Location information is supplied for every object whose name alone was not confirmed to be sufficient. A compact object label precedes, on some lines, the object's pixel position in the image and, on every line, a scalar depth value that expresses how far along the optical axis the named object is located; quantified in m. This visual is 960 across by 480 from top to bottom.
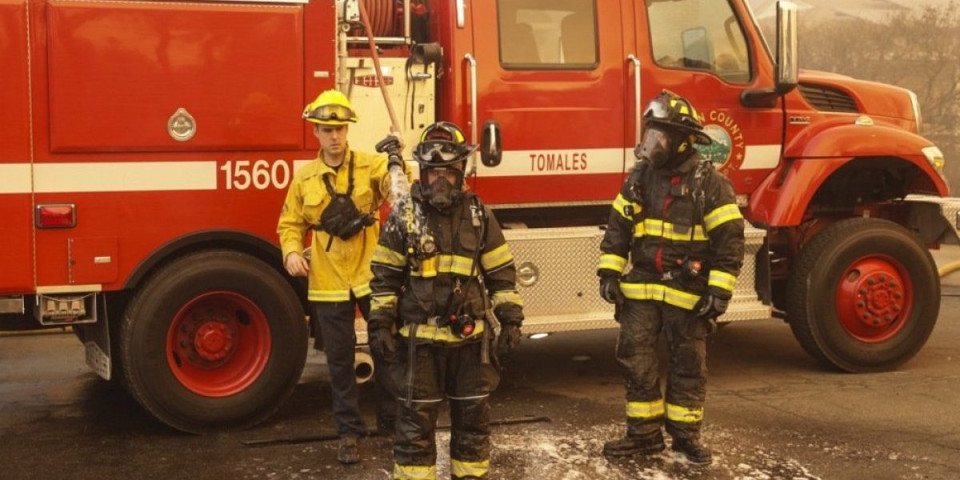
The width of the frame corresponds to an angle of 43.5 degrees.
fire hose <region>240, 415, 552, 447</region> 5.95
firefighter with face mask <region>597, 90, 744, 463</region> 5.58
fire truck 5.81
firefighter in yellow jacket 5.62
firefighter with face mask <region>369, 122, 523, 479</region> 4.82
